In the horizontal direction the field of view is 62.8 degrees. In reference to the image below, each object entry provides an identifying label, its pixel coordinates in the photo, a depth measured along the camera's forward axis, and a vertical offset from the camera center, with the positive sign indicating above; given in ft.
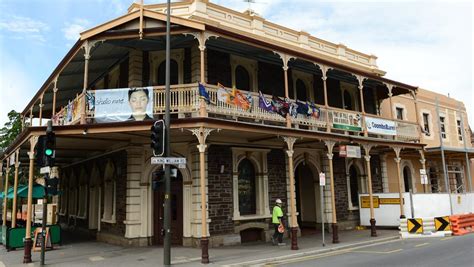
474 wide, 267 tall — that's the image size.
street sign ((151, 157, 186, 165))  33.24 +3.23
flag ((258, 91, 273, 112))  44.04 +10.35
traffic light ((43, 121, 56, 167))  35.45 +4.92
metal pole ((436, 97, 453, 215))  62.49 -2.36
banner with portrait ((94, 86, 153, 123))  38.93 +9.47
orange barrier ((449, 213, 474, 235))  51.98 -4.68
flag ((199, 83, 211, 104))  38.81 +10.28
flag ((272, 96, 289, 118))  45.37 +10.34
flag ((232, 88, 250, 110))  41.68 +10.28
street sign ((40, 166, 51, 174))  35.01 +2.89
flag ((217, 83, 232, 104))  40.50 +10.51
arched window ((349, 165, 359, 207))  65.10 +1.43
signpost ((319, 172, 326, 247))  45.67 +1.68
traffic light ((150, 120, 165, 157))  34.04 +5.35
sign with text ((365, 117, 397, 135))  57.57 +9.95
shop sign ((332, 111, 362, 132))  52.80 +9.95
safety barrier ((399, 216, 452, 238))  51.67 -4.91
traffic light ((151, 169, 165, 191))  33.86 +1.67
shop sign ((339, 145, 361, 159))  51.96 +5.55
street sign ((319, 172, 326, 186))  45.67 +1.68
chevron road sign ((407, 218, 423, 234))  51.62 -4.63
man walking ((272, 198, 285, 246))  44.91 -3.12
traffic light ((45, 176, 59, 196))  35.14 +1.37
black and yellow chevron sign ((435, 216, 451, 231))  52.03 -4.51
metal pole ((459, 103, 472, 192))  77.55 +2.78
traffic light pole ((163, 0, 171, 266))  33.01 +2.24
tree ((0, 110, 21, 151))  106.04 +20.12
